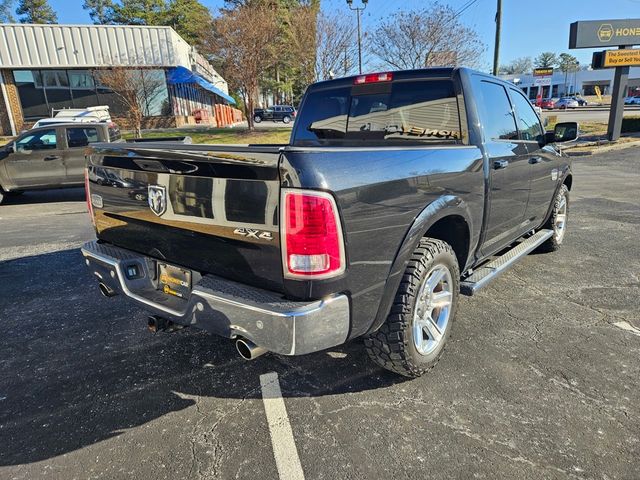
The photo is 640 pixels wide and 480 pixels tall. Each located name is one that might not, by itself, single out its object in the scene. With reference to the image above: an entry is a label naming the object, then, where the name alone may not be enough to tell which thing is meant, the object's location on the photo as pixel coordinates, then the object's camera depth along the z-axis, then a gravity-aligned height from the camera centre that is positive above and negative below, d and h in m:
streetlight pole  26.19 +3.98
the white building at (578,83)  91.31 +3.00
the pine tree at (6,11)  63.00 +16.91
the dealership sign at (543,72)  61.75 +3.92
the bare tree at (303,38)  23.72 +4.07
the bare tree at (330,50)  24.25 +3.40
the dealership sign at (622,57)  18.14 +1.55
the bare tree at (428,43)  25.31 +3.66
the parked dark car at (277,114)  42.25 +0.15
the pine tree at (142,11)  54.91 +14.04
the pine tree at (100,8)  64.50 +17.01
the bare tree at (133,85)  21.30 +1.87
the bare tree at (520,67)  121.38 +9.54
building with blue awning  24.97 +3.41
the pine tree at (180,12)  52.60 +13.18
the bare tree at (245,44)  20.80 +3.49
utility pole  18.81 +2.79
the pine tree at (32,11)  67.38 +17.88
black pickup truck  2.04 -0.60
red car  59.86 -0.54
